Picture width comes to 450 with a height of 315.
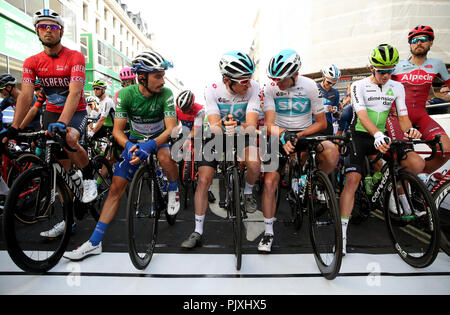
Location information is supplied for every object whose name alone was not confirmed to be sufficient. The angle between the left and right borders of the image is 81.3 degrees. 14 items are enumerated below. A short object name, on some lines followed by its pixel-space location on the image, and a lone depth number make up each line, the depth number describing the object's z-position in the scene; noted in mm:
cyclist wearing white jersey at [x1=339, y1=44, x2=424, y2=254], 2906
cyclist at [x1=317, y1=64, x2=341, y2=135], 5660
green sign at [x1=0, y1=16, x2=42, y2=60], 11625
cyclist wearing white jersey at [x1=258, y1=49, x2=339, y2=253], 2949
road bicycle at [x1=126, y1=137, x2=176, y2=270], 2318
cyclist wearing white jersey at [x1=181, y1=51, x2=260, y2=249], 2852
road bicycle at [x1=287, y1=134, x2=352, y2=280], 2246
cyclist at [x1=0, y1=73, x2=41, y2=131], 4629
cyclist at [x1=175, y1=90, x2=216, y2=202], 4566
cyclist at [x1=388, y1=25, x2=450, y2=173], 3576
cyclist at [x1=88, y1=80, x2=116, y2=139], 5270
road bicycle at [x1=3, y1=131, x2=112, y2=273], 2180
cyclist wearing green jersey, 2625
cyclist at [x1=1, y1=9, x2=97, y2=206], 2844
